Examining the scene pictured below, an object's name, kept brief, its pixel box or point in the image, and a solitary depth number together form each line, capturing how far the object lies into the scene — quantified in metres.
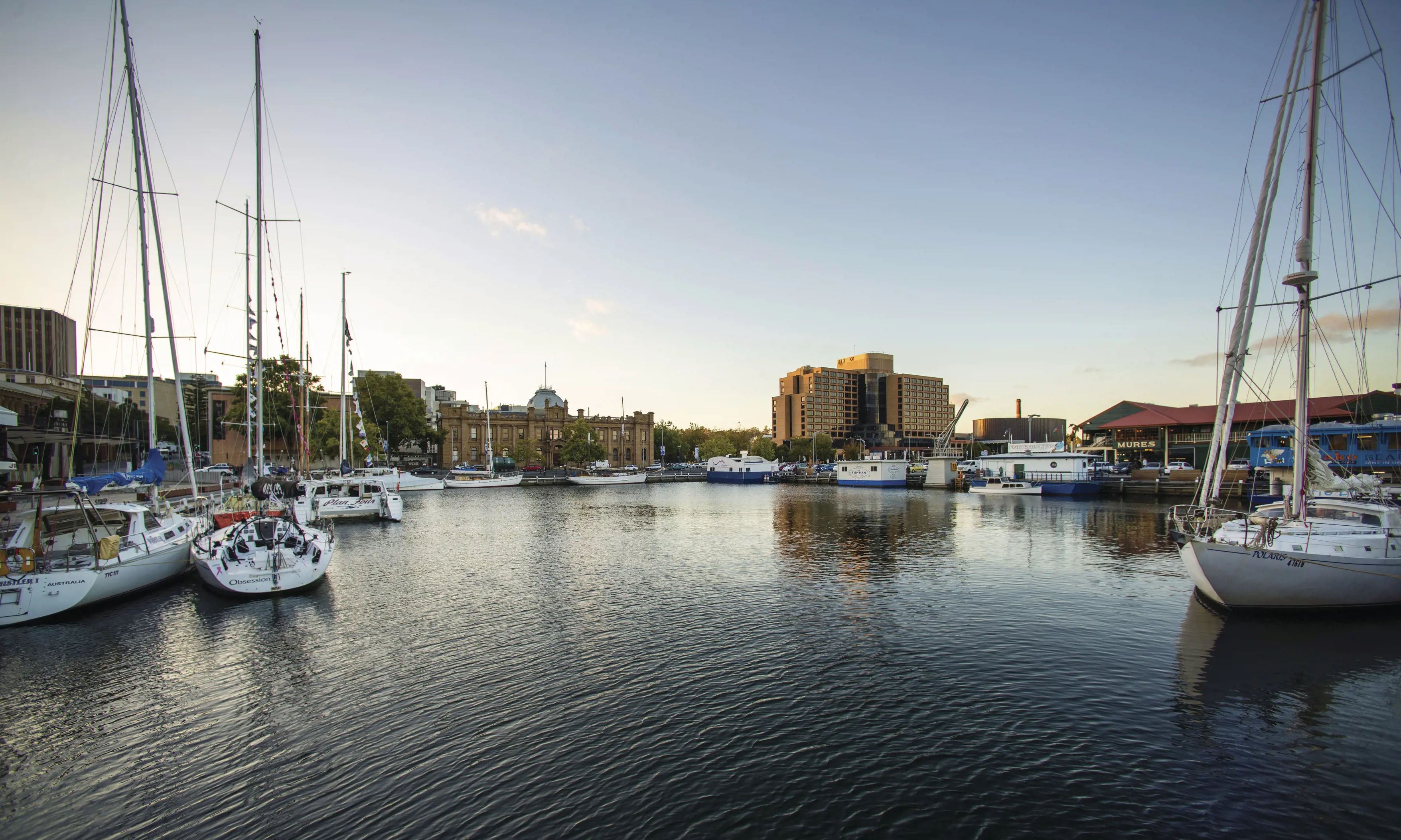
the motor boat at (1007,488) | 73.94
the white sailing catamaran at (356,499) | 45.09
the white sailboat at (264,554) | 20.89
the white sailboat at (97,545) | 17.58
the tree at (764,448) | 171.38
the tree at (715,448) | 163.50
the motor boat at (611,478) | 104.12
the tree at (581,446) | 119.06
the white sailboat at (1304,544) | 17.62
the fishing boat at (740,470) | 118.81
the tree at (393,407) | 97.75
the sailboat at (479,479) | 95.56
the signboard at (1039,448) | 83.69
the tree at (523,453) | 125.62
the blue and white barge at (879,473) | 97.62
